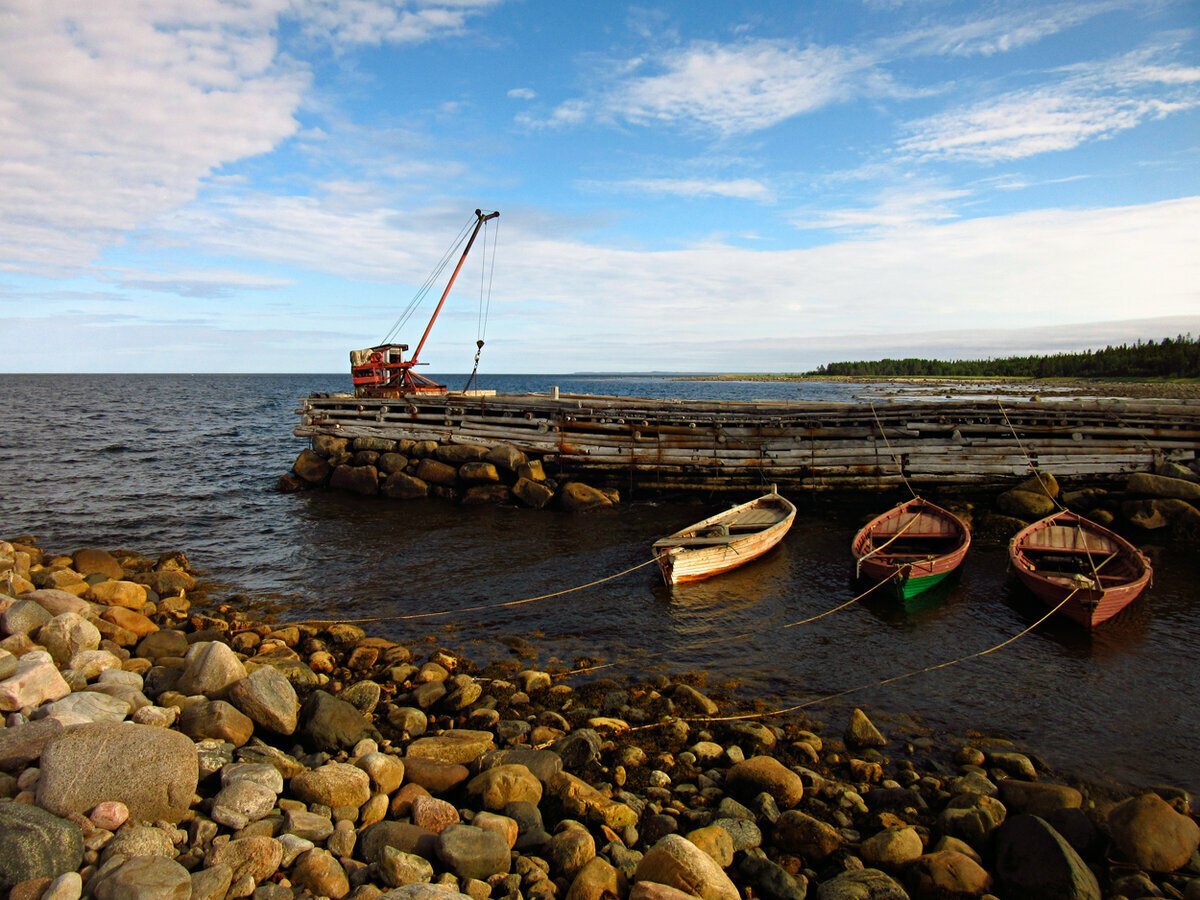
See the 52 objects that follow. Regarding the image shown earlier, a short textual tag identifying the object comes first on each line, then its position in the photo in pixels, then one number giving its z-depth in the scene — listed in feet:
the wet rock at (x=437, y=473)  81.82
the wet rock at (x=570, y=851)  19.38
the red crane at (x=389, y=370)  97.66
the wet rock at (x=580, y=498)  75.31
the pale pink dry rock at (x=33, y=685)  23.36
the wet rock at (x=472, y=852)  18.69
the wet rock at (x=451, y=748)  25.04
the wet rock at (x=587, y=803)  21.98
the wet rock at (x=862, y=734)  28.91
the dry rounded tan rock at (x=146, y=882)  15.47
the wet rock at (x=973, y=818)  22.13
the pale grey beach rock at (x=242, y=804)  19.40
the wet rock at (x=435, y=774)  23.63
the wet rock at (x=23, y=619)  29.99
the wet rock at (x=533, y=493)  76.89
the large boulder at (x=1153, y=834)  21.25
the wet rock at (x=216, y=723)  24.31
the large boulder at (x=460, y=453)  82.12
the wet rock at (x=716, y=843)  20.66
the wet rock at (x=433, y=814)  20.86
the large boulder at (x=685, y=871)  18.04
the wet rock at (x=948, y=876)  19.86
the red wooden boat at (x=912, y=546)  47.50
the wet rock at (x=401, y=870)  17.81
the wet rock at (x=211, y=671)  27.45
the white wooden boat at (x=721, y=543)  50.37
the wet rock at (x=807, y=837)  21.44
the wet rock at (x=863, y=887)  19.19
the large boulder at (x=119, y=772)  18.66
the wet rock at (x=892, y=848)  20.92
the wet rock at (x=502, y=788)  22.20
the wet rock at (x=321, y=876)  17.24
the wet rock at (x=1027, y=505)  65.62
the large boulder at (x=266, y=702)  26.21
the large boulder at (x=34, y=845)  16.08
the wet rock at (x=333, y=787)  21.27
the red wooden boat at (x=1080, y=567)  42.24
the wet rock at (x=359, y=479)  84.02
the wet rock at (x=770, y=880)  19.61
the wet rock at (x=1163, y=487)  62.49
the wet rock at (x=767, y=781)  24.23
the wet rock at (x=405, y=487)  82.17
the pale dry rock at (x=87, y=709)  23.00
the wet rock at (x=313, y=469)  88.94
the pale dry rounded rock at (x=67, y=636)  29.93
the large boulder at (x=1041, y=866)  19.36
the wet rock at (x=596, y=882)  18.04
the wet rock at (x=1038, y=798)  23.58
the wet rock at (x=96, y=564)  48.29
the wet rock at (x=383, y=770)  22.77
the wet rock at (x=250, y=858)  17.43
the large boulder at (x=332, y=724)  26.09
